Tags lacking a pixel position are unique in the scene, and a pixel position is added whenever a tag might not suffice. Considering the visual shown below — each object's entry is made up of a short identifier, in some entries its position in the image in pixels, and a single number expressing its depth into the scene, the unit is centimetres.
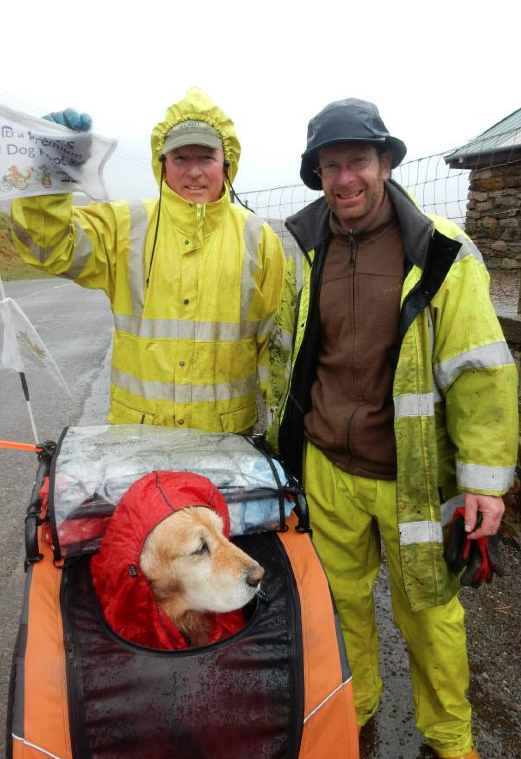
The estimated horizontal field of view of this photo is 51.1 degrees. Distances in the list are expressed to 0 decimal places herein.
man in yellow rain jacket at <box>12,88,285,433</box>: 255
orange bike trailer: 145
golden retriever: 169
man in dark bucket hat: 202
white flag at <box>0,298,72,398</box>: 246
